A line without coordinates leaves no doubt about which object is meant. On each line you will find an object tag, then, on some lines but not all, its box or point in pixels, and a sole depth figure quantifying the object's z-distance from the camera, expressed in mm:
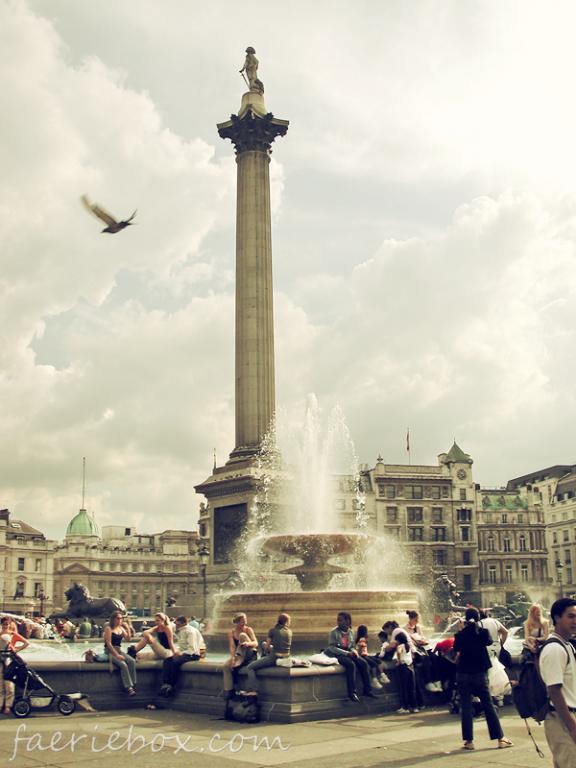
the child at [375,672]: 14023
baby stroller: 13414
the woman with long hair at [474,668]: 10906
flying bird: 19594
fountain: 23625
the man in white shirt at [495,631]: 13555
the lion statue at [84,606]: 48375
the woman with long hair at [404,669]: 14047
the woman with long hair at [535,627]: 13055
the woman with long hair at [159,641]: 15109
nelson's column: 47125
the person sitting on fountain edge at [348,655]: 13562
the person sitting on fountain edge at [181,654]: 14836
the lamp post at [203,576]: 46075
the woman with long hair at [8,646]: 13633
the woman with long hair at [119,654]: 14570
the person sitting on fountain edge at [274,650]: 13211
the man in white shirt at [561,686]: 6039
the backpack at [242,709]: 12781
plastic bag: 12094
